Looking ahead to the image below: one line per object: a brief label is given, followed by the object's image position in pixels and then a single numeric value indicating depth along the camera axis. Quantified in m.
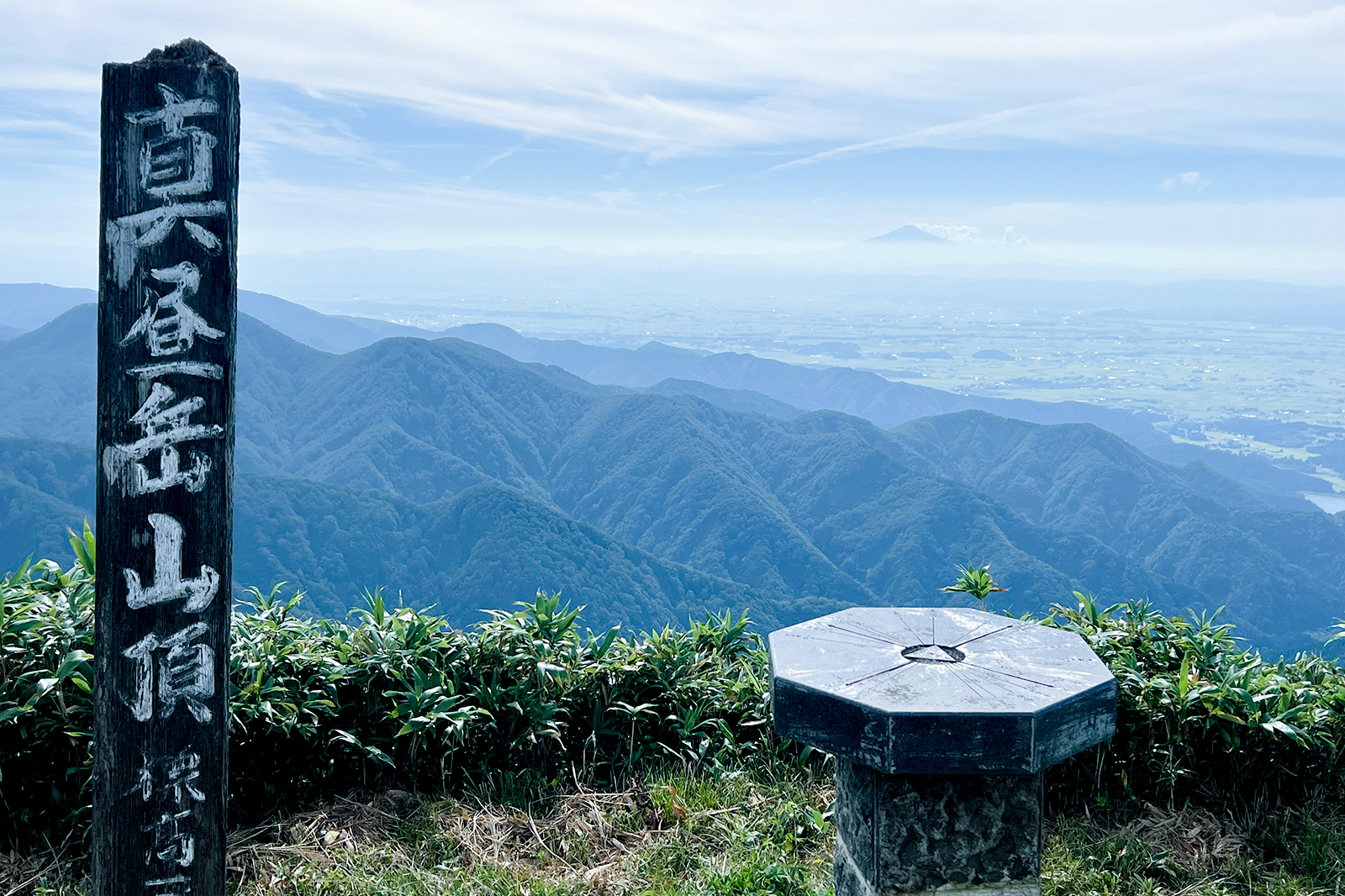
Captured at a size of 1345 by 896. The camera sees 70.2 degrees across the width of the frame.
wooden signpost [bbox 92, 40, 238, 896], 2.65
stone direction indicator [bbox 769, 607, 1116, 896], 2.43
